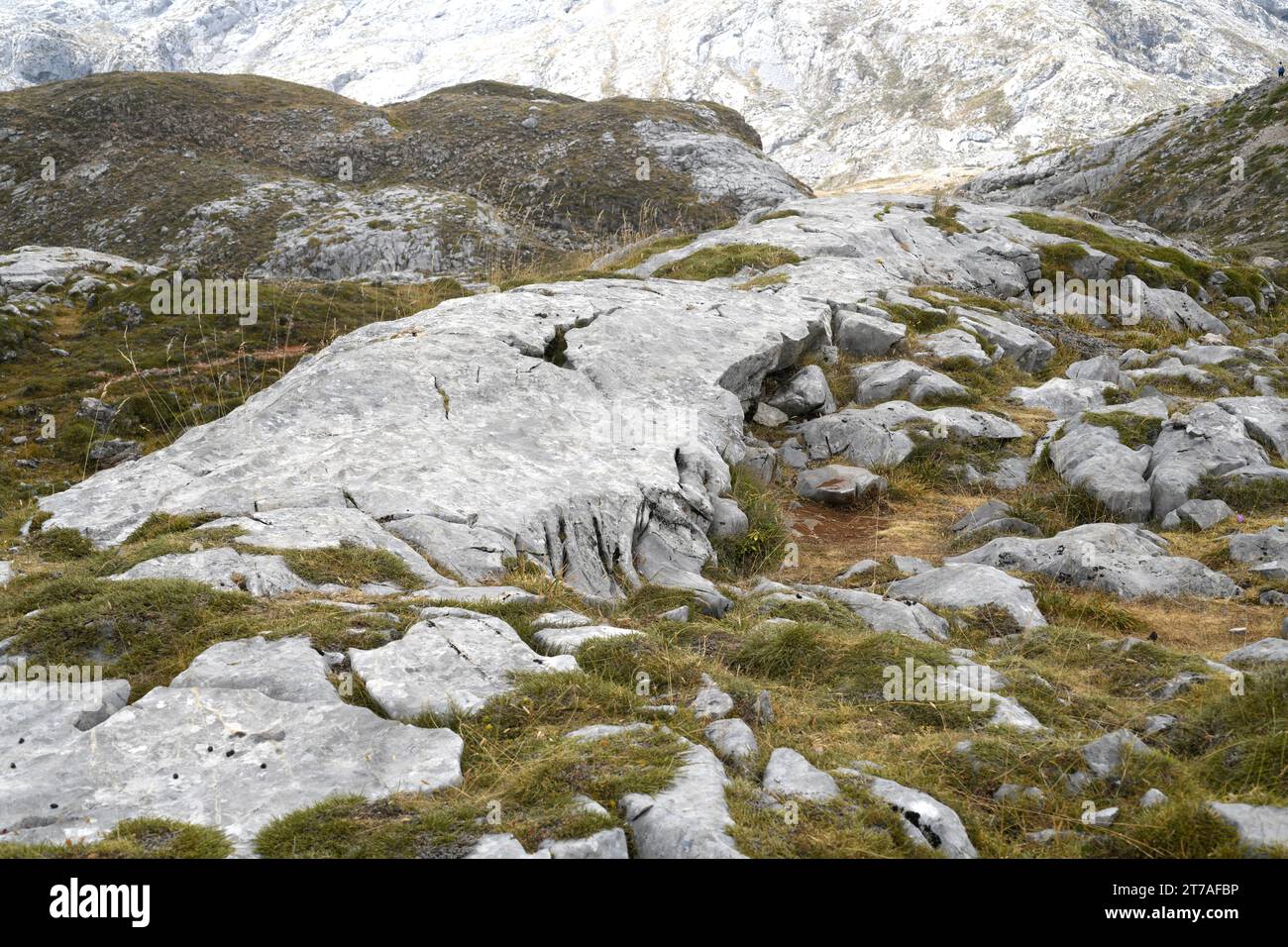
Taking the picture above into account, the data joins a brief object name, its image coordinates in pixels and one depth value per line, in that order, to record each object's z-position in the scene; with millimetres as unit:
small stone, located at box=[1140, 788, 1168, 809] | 5523
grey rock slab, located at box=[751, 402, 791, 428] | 17547
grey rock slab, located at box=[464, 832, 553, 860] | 4777
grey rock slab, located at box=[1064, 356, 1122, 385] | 20453
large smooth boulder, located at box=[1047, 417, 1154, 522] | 13521
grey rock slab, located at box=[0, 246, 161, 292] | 32625
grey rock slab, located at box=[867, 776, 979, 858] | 5293
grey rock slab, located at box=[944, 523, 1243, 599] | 10766
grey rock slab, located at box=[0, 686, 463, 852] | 5246
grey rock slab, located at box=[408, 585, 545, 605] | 8375
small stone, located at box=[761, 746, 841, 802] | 5668
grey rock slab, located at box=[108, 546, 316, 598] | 8250
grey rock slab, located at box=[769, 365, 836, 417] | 18047
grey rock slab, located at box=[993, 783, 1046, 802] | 5855
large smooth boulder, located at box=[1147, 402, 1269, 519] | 13488
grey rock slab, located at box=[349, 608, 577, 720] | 6578
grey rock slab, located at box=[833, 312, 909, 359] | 20719
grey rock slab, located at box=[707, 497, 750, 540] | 12820
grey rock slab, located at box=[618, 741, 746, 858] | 4875
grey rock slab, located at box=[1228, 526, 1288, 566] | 11273
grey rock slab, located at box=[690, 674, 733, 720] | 6805
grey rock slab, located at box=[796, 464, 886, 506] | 15008
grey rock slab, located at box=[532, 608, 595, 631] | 8141
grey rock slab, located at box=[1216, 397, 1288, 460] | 15039
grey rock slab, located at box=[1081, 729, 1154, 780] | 6043
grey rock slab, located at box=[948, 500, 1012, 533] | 13516
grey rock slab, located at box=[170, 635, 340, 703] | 6605
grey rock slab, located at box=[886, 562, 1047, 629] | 10055
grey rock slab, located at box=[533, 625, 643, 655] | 7641
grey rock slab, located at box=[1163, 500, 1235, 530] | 12656
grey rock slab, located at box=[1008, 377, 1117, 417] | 18719
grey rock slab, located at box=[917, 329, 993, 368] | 20500
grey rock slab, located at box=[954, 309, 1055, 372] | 22047
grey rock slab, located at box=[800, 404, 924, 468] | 16109
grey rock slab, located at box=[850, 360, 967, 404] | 18391
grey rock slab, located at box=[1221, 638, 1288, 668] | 7855
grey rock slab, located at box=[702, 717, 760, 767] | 6164
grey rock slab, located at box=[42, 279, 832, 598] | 10531
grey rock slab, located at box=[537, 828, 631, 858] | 4820
